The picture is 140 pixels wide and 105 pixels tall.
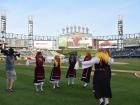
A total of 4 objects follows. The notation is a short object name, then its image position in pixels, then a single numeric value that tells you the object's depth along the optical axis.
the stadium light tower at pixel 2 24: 65.15
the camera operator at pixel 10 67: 7.78
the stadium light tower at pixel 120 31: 59.50
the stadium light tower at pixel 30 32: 66.90
